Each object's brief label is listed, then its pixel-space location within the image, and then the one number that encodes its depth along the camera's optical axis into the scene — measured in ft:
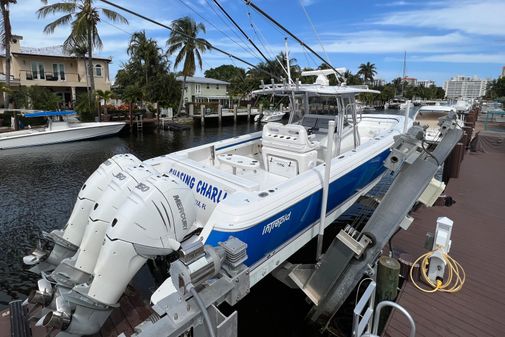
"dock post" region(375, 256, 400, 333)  11.91
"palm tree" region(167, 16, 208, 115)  98.48
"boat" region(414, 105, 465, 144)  54.90
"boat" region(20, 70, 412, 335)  9.99
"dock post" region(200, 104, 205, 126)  99.55
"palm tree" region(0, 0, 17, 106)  66.08
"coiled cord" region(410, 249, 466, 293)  12.44
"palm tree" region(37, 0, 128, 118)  74.59
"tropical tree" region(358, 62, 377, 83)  270.26
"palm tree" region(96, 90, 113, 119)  79.61
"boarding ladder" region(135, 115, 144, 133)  83.35
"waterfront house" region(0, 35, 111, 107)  94.65
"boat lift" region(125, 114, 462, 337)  12.94
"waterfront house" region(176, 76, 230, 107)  147.23
